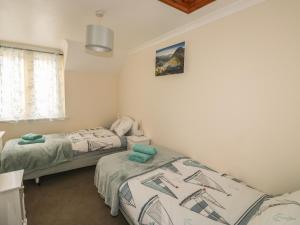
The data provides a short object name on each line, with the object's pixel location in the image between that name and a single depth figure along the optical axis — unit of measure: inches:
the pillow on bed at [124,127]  137.1
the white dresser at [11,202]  58.2
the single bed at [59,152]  98.1
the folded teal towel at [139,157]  88.1
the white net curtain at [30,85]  124.8
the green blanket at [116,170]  72.1
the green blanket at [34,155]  96.0
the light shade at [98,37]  73.9
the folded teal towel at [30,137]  113.8
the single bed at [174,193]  52.4
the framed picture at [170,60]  97.9
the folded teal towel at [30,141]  110.1
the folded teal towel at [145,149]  92.7
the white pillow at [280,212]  37.1
